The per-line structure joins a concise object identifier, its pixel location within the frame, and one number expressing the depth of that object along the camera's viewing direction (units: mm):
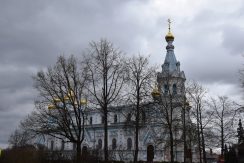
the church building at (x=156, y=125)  41844
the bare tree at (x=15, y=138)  77300
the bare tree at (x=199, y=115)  42062
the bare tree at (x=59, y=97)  36562
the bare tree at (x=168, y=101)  40644
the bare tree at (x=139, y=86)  36312
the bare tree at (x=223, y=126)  43906
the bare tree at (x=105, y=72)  35719
